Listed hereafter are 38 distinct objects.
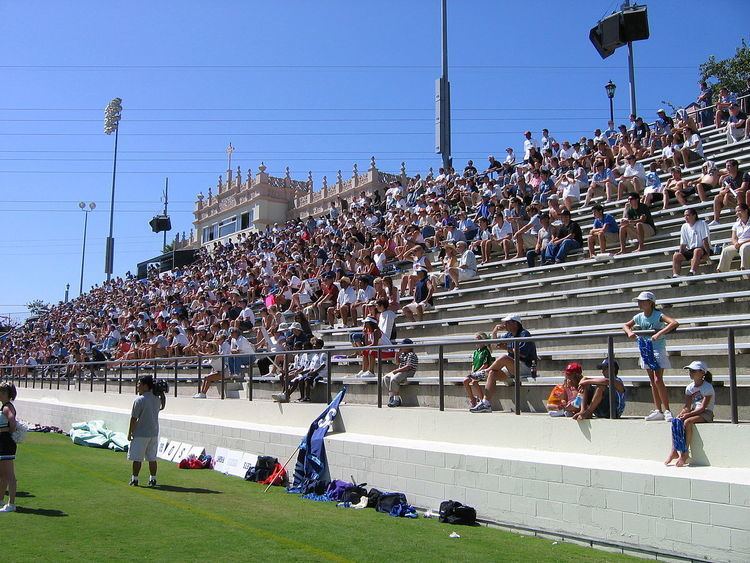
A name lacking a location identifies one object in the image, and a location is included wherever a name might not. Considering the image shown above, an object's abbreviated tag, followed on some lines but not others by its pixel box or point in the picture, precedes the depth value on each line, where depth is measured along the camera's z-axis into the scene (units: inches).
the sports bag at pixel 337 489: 432.1
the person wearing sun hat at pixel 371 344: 472.4
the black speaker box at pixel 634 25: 1192.8
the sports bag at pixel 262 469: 515.2
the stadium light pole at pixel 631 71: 1204.5
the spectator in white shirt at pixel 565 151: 901.2
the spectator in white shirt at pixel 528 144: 955.8
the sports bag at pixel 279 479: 501.4
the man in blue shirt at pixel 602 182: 717.3
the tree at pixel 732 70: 1831.9
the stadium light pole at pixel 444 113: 1107.3
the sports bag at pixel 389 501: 400.5
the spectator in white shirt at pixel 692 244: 486.6
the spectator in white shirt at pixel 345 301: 716.0
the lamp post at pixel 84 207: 3021.7
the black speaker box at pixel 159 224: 2854.3
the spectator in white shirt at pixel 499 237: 693.3
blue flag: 472.7
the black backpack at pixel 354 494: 422.3
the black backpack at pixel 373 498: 413.4
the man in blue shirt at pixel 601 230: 590.2
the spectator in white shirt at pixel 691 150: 719.1
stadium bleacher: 348.5
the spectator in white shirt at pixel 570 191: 746.2
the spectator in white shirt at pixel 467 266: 674.8
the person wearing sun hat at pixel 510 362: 388.8
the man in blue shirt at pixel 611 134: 919.0
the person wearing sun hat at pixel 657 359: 329.7
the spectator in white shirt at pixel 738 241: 470.0
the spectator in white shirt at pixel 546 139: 979.1
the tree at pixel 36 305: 4274.1
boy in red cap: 363.9
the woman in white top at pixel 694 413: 307.6
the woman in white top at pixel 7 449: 384.5
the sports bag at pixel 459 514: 367.9
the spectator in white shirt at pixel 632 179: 701.3
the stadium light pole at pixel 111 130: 2397.9
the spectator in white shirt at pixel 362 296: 688.4
